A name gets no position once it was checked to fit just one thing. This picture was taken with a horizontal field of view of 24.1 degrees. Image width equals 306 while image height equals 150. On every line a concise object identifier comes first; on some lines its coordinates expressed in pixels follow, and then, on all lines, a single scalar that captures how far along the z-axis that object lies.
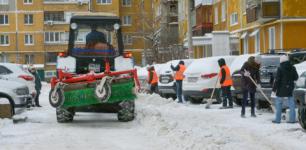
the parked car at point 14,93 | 19.61
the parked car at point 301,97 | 13.75
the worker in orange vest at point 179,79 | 25.77
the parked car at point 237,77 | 20.97
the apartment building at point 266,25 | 38.75
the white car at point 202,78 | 23.95
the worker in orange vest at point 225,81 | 21.47
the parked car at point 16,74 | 24.23
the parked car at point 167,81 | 28.12
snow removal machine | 16.41
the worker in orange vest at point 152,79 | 28.84
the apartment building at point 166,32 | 54.72
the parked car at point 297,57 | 18.86
